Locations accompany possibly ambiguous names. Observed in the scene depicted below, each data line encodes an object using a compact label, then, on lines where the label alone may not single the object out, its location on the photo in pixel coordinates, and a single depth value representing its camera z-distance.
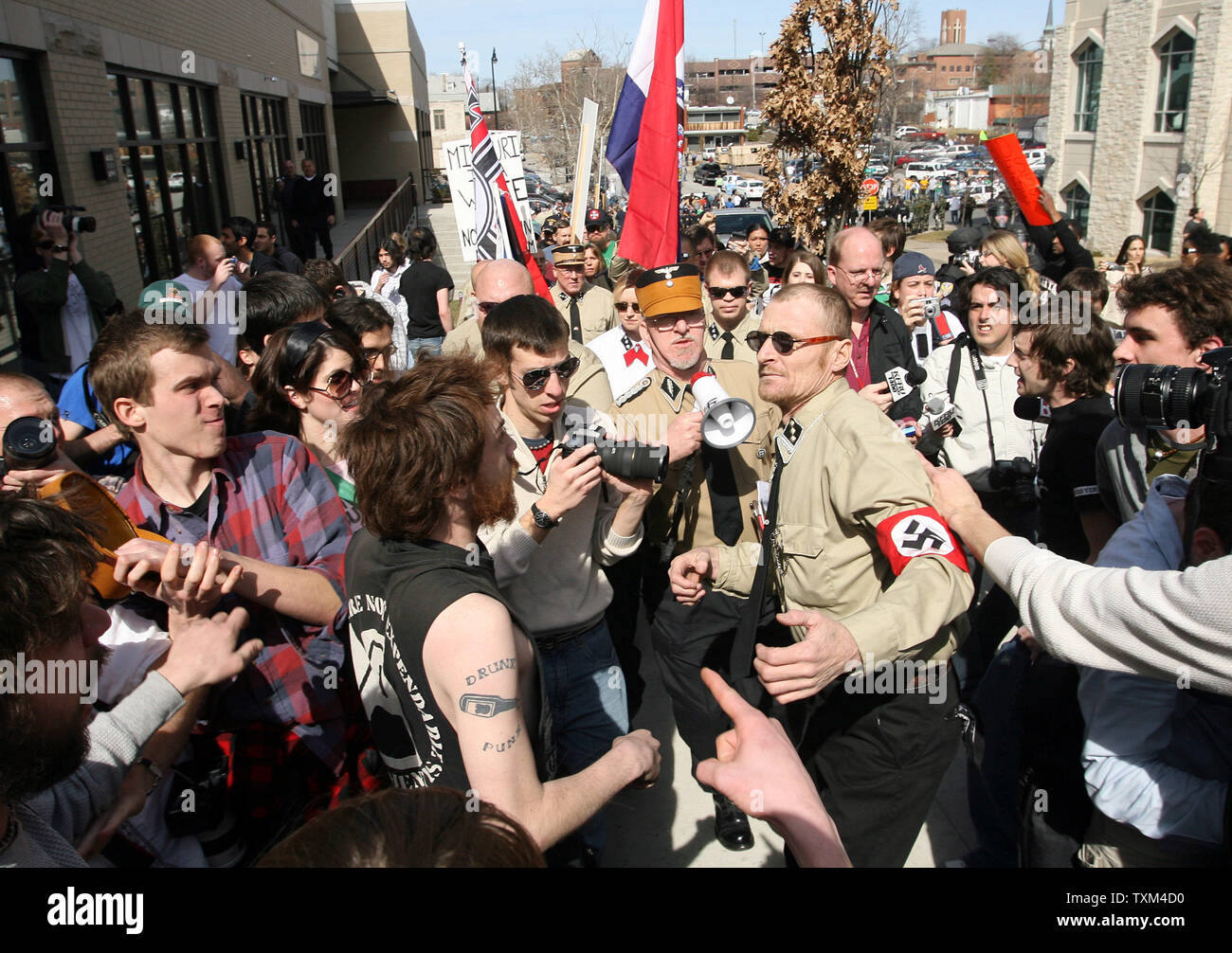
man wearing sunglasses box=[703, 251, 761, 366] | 4.84
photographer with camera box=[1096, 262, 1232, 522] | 2.61
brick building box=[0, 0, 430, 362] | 7.27
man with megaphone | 3.15
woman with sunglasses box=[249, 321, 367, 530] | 2.99
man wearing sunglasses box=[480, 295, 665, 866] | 2.51
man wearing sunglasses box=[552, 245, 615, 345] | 6.25
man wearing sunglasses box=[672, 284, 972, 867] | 2.14
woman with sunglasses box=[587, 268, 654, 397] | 3.90
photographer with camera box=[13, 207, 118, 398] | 5.42
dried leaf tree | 9.60
